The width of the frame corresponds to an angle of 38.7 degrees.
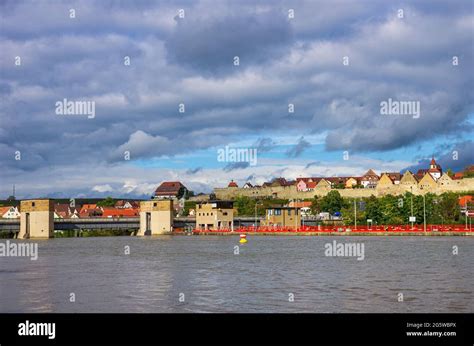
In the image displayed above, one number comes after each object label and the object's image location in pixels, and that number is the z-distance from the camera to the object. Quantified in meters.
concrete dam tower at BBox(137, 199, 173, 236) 152.62
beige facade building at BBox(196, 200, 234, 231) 154.25
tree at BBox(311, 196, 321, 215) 173.88
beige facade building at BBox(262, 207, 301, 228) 151.50
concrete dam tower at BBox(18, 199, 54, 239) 140.75
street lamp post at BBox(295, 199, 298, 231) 151.12
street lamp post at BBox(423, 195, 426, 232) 126.16
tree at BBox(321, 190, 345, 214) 170.00
